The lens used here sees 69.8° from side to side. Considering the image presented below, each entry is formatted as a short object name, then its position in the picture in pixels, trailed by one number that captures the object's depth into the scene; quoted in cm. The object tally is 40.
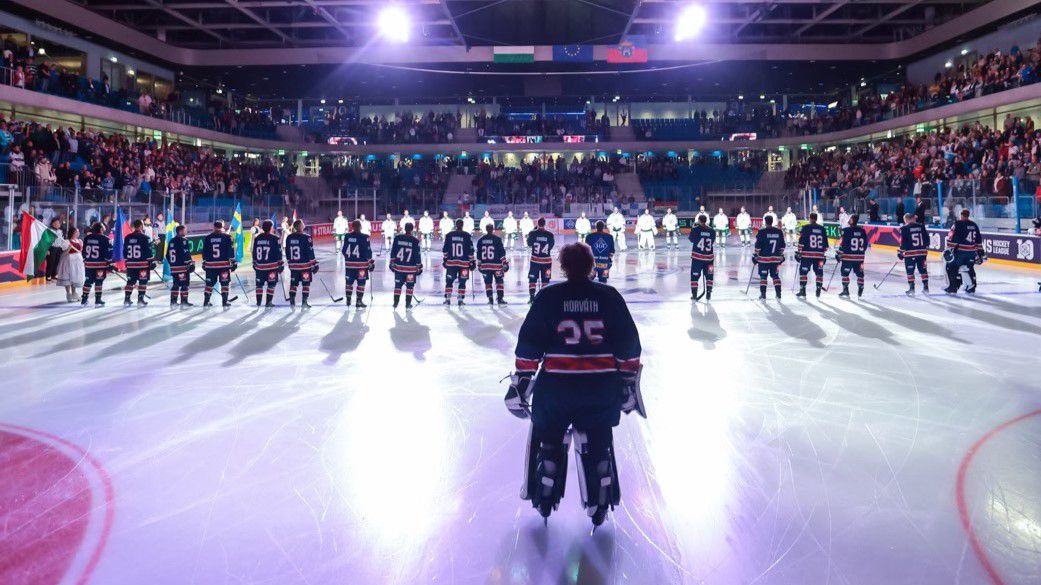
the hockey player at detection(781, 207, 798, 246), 2942
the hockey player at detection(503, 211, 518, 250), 3052
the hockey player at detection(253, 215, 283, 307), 1384
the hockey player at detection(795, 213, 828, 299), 1452
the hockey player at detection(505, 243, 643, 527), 405
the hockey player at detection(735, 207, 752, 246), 2977
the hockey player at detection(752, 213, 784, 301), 1466
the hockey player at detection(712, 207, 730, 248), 2934
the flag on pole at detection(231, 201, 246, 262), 2073
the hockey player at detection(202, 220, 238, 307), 1402
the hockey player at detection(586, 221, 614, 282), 1462
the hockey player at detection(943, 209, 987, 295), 1454
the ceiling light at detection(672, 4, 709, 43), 2797
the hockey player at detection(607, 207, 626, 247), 2755
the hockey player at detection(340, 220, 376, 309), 1378
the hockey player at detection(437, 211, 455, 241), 2827
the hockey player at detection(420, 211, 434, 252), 2778
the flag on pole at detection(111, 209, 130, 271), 1778
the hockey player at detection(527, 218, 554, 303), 1448
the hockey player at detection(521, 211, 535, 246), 2952
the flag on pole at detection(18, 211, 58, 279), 1602
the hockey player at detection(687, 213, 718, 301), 1466
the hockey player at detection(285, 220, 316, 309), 1406
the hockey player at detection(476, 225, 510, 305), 1429
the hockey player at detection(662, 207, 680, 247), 2900
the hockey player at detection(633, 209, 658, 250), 2819
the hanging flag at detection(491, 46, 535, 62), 2832
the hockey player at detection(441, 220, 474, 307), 1414
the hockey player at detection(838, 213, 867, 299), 1458
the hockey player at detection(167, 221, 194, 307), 1427
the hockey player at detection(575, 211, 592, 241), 2833
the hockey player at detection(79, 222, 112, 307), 1427
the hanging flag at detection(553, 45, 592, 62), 2881
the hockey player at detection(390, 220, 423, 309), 1399
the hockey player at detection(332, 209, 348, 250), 2746
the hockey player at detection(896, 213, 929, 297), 1485
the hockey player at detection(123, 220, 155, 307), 1427
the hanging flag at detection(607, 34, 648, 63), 3238
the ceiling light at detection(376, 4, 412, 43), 2789
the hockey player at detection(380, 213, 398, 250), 2853
